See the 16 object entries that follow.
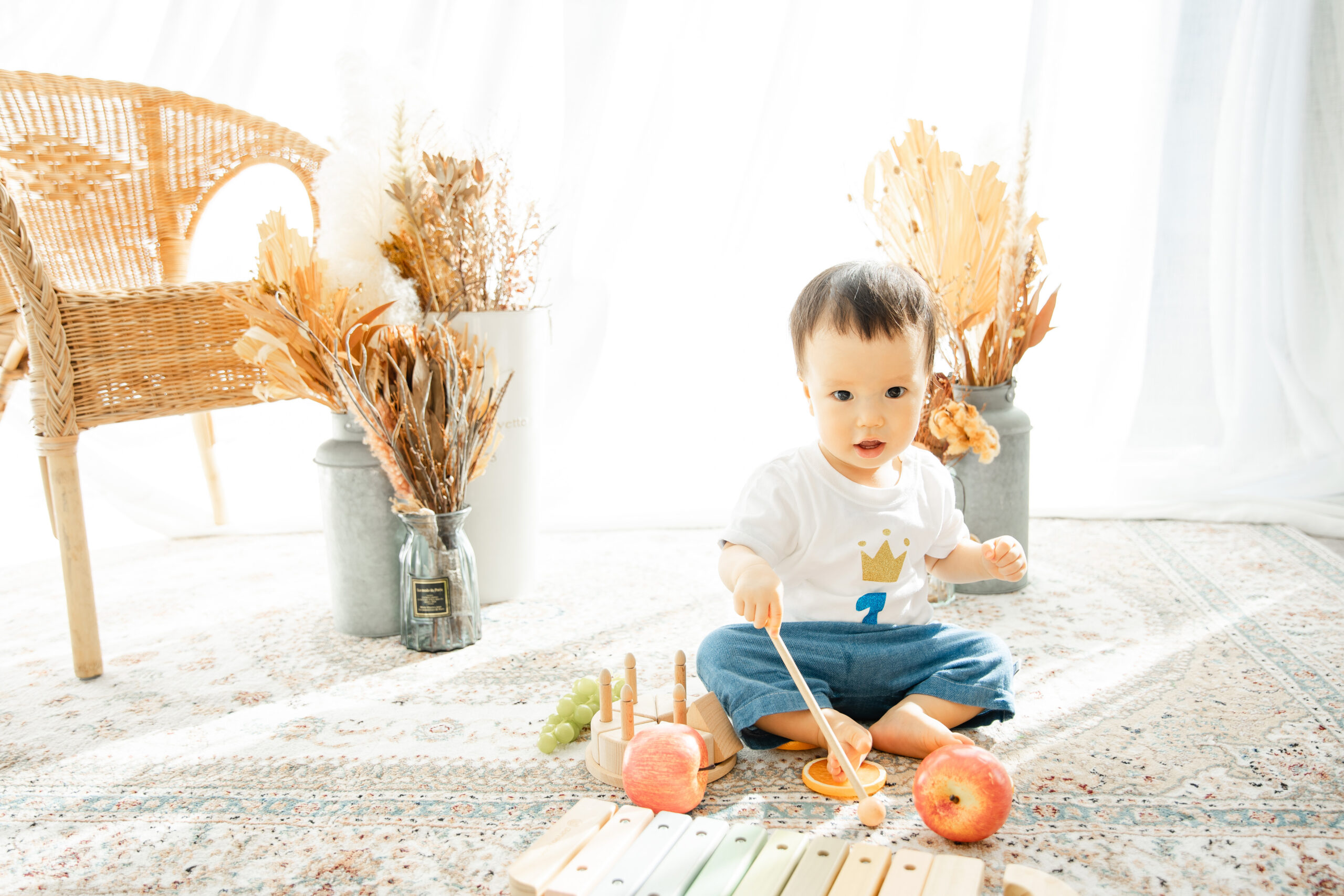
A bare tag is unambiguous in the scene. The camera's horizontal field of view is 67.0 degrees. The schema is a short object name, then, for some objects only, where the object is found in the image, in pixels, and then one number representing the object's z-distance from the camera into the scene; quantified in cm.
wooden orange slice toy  115
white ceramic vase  176
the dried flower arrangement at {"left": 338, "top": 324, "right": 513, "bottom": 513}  155
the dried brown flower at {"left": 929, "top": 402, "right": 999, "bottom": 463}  173
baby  124
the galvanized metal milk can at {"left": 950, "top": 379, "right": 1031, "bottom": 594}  183
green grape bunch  128
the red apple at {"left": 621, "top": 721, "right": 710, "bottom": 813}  108
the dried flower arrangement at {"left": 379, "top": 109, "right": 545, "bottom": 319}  160
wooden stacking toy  119
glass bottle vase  160
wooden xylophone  90
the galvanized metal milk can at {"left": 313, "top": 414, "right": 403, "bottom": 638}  166
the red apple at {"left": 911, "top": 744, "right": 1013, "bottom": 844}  102
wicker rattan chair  151
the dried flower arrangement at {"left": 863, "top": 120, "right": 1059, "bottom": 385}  172
